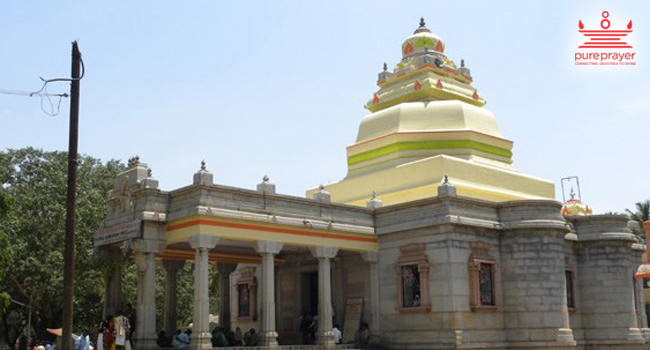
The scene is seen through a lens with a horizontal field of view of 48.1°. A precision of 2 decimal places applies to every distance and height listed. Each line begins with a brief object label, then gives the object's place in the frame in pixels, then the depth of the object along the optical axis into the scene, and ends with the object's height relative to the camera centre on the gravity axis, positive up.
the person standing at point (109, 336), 20.67 -0.92
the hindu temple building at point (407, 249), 23.45 +1.77
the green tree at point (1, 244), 23.75 +2.09
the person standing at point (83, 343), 23.59 -1.25
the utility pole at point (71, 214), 14.91 +1.85
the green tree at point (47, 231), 36.66 +3.76
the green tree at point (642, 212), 57.31 +6.33
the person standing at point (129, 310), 22.27 -0.22
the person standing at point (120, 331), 20.45 -0.77
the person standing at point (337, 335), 26.40 -1.31
